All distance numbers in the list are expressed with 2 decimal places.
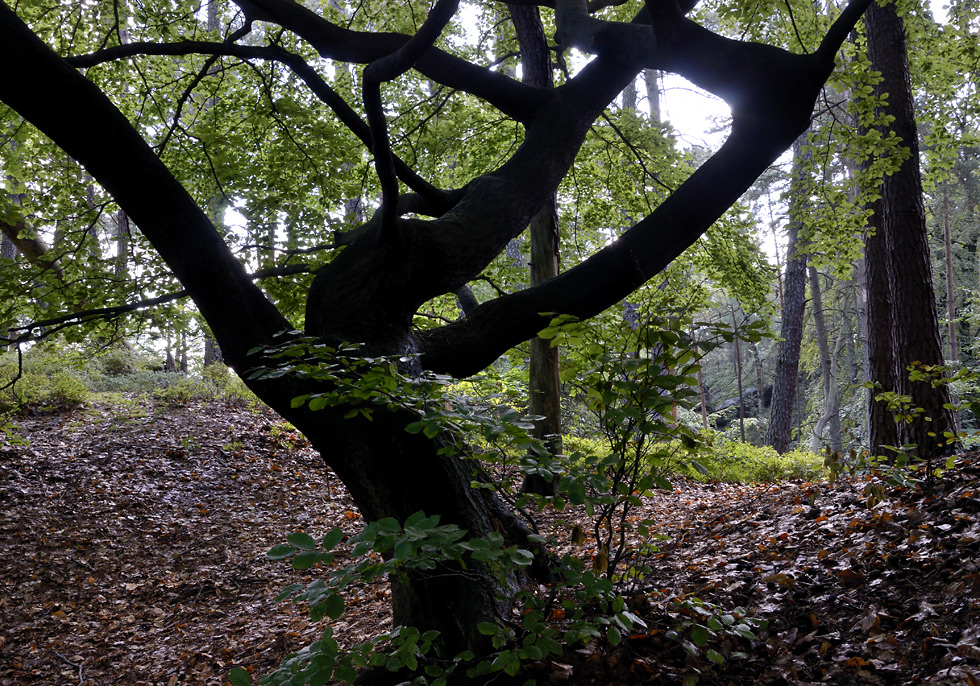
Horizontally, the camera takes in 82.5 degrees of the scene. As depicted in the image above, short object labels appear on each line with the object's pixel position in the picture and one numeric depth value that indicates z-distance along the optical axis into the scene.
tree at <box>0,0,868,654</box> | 2.52
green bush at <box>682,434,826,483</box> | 7.54
